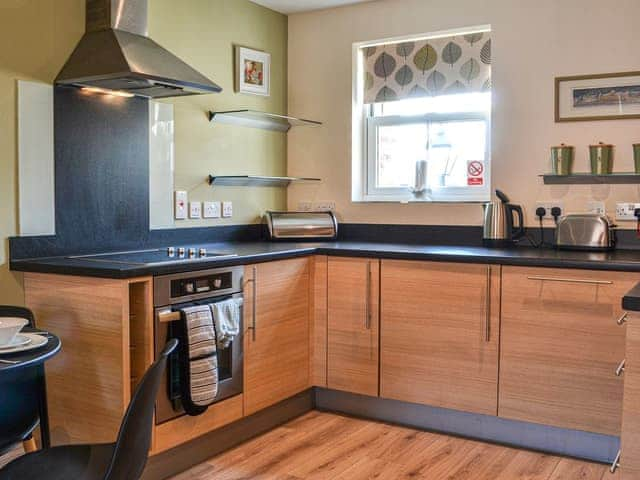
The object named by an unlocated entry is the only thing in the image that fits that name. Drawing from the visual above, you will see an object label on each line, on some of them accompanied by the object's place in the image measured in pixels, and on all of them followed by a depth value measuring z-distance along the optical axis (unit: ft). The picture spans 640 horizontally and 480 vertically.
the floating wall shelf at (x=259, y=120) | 11.85
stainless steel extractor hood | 8.68
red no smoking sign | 12.07
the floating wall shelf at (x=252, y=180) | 11.93
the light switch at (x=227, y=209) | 12.17
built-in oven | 8.27
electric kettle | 11.10
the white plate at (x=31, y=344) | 6.05
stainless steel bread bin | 12.41
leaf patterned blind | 11.83
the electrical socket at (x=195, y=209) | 11.44
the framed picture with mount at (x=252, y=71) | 12.37
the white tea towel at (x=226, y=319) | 8.84
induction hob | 8.66
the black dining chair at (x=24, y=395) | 7.57
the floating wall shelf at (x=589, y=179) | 10.44
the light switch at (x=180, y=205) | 11.15
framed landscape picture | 10.42
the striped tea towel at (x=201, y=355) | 8.38
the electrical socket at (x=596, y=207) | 10.66
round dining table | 5.79
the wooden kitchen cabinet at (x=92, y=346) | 7.89
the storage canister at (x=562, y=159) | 10.77
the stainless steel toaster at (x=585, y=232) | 10.19
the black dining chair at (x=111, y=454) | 4.88
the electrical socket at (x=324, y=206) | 13.37
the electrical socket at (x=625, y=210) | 10.37
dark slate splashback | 9.29
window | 12.02
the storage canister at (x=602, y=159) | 10.44
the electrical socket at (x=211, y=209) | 11.76
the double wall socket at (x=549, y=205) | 11.01
